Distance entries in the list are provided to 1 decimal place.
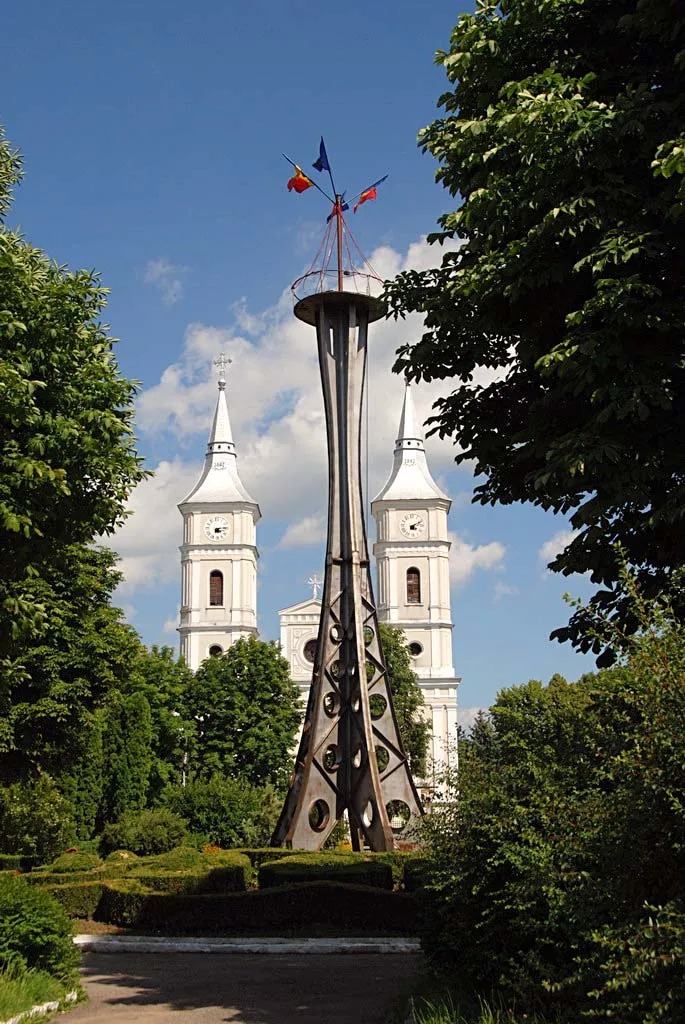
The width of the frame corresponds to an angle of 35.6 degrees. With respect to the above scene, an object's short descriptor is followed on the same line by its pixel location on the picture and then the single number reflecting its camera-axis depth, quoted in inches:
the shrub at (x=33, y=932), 389.1
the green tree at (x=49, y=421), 415.2
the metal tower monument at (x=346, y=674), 839.7
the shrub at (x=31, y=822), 1090.7
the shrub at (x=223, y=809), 1483.8
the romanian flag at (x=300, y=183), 984.9
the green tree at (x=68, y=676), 954.7
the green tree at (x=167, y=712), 1904.5
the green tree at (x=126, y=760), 1525.6
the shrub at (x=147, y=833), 1205.7
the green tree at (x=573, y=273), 328.8
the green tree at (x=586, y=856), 239.5
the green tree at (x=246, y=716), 1956.2
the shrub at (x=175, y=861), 819.4
